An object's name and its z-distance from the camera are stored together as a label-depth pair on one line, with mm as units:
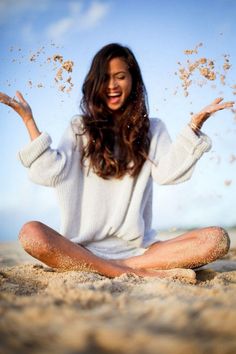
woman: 1828
